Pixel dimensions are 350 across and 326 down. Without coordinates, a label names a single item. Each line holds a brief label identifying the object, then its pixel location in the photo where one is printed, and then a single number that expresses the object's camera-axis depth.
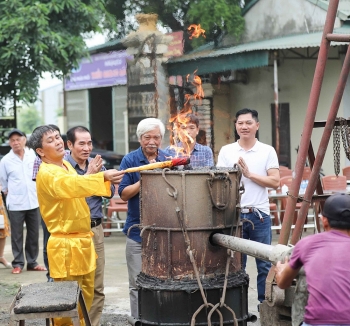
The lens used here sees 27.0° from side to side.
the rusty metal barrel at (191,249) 5.04
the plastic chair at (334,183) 11.20
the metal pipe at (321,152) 5.28
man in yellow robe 5.61
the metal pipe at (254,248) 4.46
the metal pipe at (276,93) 13.25
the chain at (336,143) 6.08
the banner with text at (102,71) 21.86
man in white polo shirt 6.68
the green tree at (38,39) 14.43
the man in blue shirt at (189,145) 6.76
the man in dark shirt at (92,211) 6.30
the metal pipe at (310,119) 5.31
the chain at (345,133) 5.95
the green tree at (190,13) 16.29
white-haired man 6.05
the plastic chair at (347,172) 12.70
